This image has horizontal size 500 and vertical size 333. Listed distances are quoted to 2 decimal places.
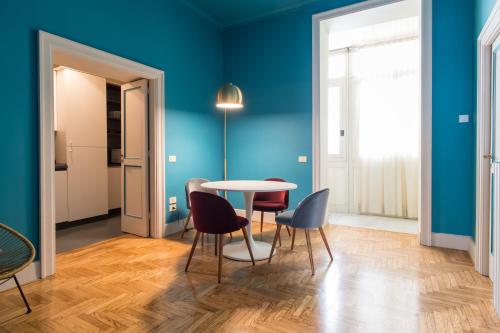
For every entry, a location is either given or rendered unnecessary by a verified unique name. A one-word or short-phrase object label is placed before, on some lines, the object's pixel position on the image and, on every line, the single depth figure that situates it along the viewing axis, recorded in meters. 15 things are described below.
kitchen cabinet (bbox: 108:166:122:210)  5.51
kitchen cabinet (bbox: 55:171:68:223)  4.51
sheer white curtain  5.05
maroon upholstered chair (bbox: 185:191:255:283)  2.58
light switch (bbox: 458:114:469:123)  3.38
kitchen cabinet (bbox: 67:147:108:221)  4.71
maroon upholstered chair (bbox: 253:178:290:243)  3.72
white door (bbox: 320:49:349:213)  5.63
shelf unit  5.91
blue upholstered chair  2.76
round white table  2.89
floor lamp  3.52
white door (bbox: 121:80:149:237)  4.04
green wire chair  1.84
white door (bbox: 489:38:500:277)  2.52
